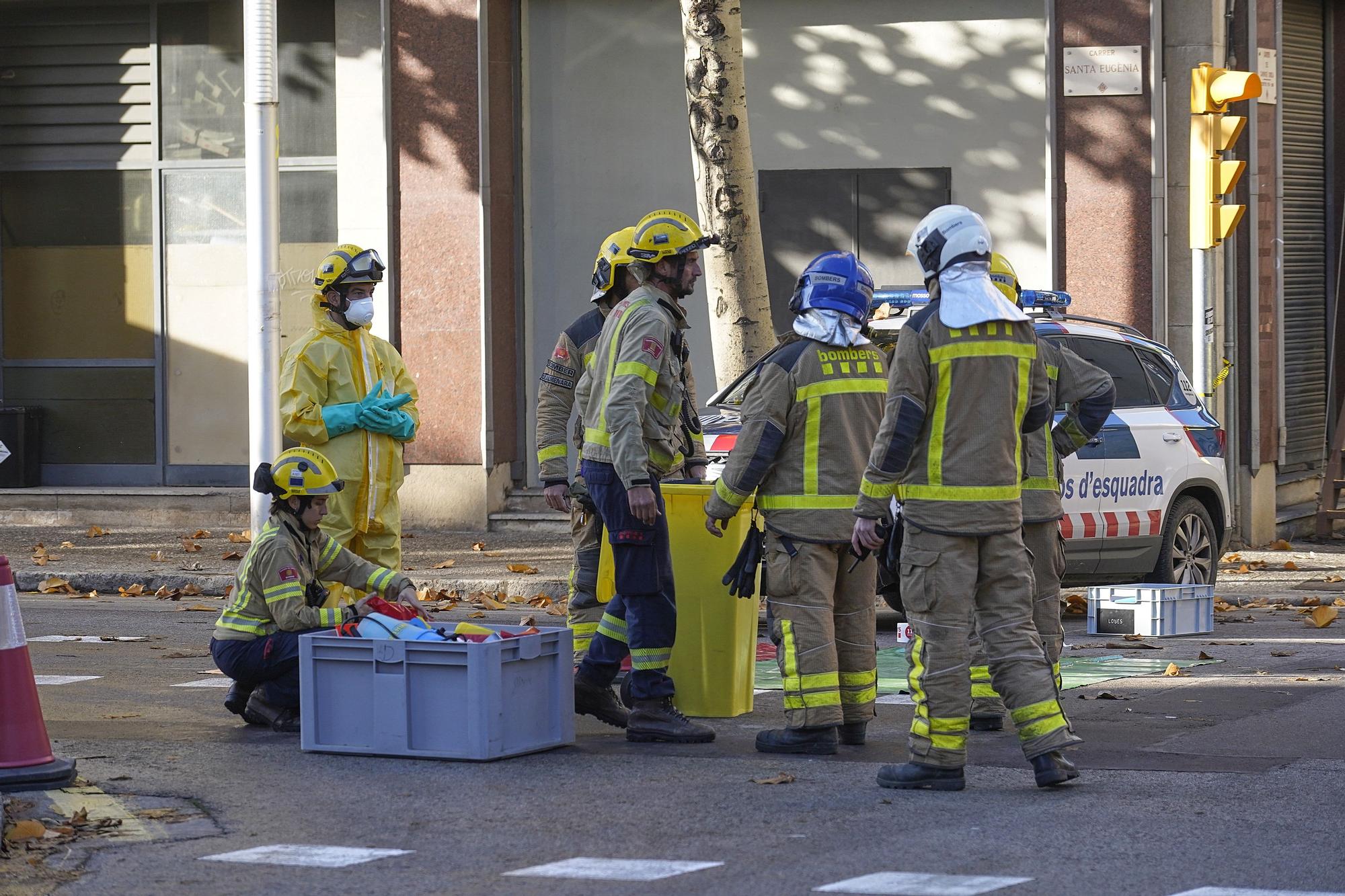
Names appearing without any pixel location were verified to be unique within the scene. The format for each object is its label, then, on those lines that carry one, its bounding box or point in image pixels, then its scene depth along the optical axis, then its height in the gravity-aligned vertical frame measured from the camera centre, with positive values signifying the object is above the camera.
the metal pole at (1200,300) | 29.33 +0.85
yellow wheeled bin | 16.73 -0.83
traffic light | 28.48 +1.91
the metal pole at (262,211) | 25.87 +1.39
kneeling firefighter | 16.08 -0.70
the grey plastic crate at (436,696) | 14.70 -1.03
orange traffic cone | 13.73 -1.02
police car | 23.86 -0.31
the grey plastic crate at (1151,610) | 22.44 -1.10
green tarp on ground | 19.17 -1.26
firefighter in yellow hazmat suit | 17.50 +0.07
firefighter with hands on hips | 16.14 -0.33
